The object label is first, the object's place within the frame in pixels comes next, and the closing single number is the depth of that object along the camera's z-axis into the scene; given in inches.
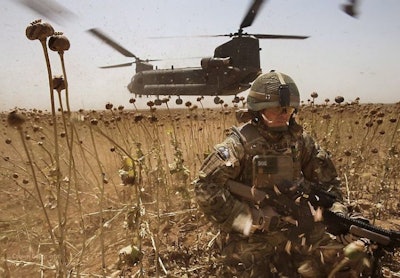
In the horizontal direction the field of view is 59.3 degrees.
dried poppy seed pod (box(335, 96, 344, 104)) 137.6
